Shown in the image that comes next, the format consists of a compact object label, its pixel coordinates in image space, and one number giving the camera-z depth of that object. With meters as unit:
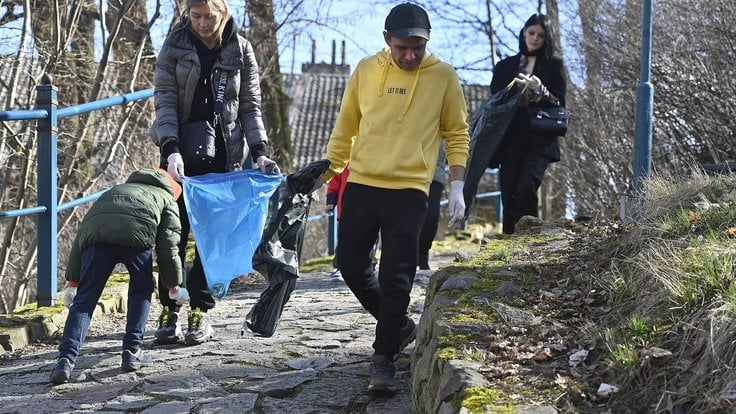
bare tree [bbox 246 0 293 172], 10.96
